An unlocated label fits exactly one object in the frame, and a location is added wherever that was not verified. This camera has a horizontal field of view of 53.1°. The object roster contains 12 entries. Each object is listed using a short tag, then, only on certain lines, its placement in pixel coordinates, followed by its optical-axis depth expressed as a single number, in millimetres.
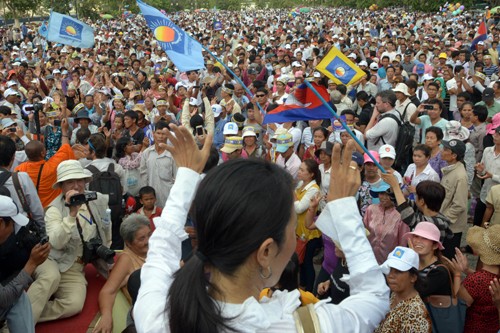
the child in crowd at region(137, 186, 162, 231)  5316
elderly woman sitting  3421
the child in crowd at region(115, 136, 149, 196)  6105
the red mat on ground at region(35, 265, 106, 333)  3363
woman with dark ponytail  1342
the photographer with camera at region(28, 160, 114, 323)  3461
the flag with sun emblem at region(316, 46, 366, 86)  6844
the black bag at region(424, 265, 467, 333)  3445
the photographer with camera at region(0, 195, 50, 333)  2977
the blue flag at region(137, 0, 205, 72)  7379
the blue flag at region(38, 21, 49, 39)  15548
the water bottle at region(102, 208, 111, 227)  4238
